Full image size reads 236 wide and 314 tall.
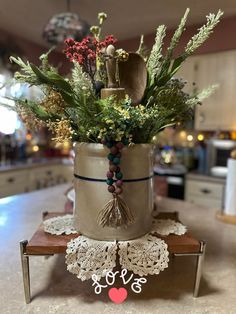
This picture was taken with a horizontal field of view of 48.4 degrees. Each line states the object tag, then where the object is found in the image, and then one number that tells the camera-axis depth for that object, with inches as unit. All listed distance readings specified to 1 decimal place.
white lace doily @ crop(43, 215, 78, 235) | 26.6
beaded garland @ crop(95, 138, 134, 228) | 22.7
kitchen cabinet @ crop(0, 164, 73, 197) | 95.1
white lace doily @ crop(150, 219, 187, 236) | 26.7
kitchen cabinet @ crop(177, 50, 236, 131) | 93.4
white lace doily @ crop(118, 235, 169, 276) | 23.1
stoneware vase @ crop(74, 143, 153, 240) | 24.3
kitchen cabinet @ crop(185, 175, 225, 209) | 93.1
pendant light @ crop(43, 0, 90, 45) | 57.4
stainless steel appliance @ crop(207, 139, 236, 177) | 94.4
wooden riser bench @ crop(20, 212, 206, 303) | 23.5
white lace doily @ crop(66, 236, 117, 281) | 23.1
